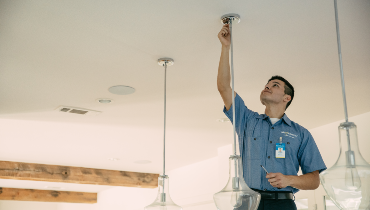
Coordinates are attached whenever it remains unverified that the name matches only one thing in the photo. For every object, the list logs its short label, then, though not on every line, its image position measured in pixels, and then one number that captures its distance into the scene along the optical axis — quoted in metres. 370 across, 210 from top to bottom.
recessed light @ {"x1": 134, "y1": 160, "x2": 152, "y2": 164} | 5.89
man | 1.87
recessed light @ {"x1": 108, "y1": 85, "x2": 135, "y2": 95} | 3.07
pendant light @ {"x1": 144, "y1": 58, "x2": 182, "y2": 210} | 2.00
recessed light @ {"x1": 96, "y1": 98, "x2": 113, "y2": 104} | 3.33
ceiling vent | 3.53
